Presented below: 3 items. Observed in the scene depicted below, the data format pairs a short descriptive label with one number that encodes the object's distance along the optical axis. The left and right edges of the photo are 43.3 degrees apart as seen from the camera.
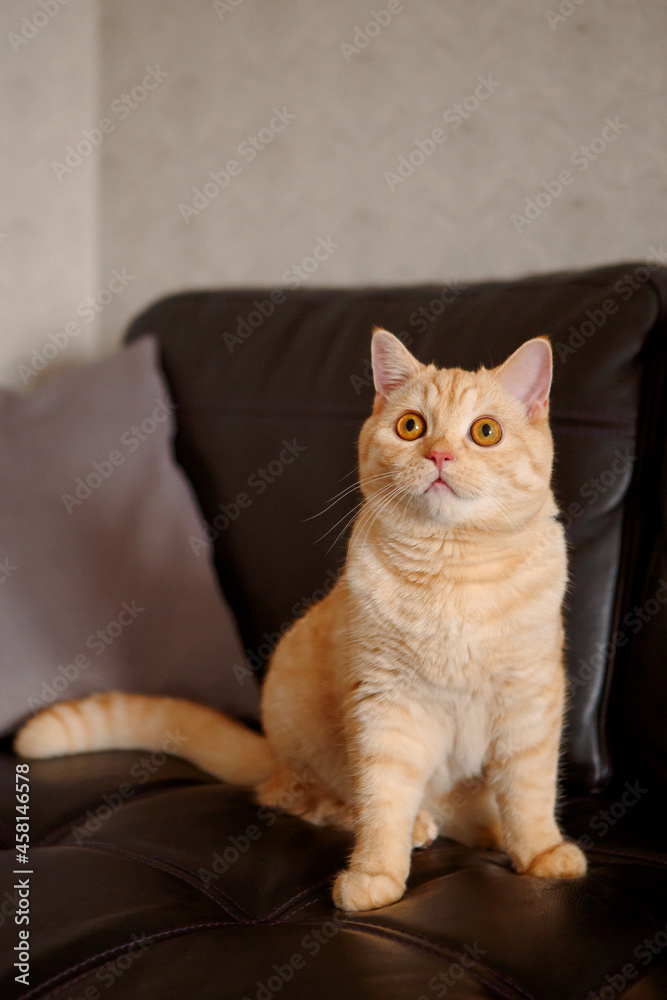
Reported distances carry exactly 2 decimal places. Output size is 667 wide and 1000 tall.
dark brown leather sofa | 0.83
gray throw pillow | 1.51
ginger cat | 1.03
